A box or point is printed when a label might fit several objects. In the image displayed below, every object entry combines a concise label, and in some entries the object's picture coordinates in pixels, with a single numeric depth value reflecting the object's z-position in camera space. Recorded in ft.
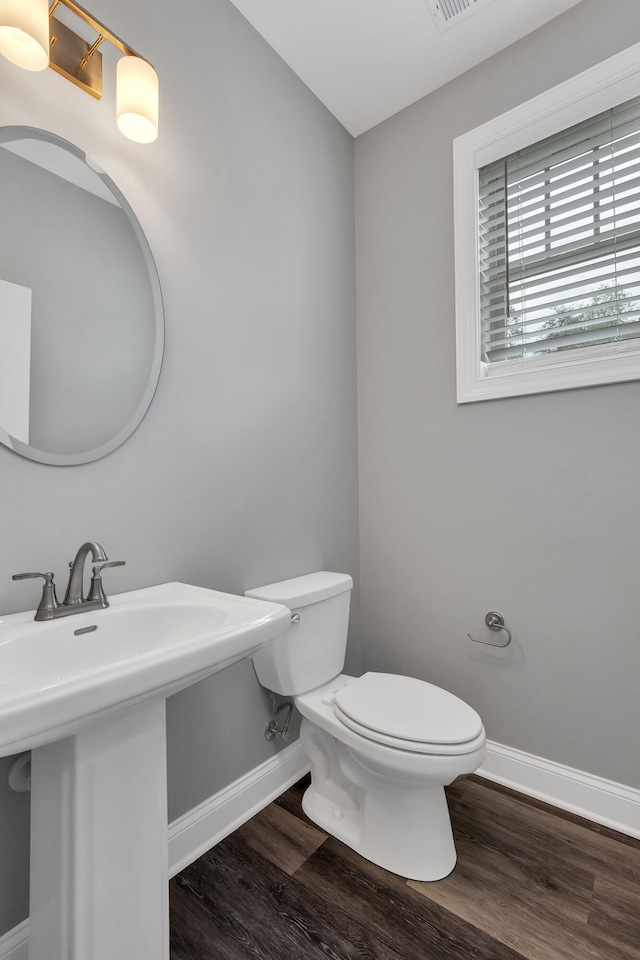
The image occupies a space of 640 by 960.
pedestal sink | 2.46
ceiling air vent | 5.01
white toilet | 3.93
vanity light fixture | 3.13
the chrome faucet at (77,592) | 3.17
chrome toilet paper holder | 5.49
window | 4.92
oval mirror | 3.37
